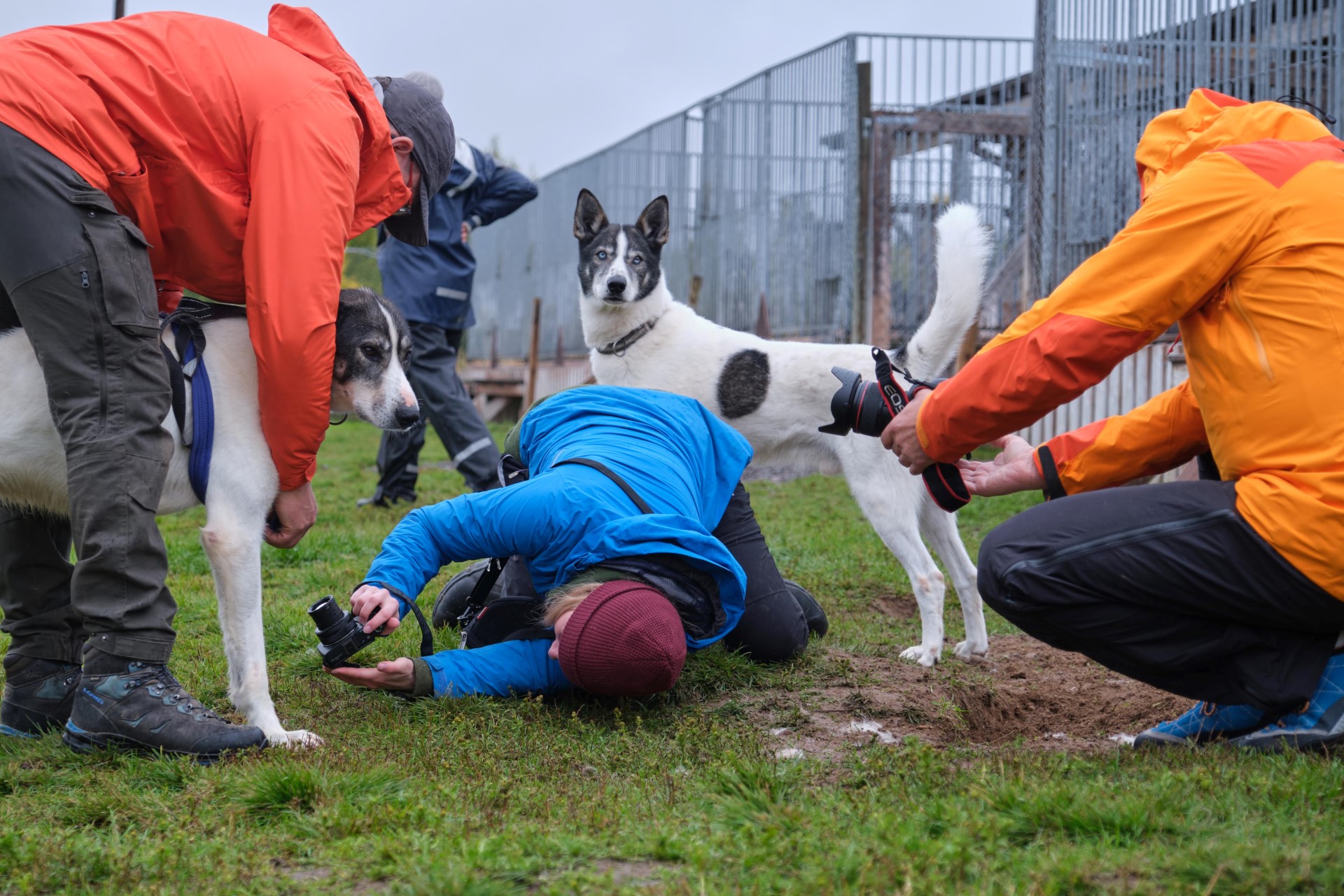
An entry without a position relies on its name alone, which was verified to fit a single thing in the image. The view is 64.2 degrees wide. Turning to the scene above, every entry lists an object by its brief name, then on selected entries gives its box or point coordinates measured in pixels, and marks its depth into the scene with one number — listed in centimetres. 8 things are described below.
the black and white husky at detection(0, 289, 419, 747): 252
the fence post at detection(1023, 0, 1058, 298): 834
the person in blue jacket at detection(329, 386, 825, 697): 265
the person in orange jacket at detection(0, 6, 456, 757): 226
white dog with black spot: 427
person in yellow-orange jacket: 215
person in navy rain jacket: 652
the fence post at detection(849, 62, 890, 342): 973
